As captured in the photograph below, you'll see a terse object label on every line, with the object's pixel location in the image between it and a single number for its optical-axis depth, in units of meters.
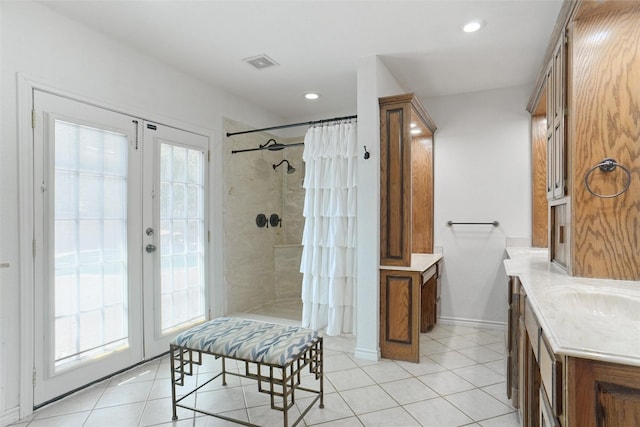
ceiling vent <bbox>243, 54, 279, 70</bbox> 2.77
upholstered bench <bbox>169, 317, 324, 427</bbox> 1.75
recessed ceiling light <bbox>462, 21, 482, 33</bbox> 2.29
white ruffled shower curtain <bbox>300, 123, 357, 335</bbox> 2.97
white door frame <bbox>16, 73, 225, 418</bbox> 1.96
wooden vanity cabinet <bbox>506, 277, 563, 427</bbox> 0.95
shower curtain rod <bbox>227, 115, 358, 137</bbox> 2.94
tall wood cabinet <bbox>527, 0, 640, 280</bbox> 1.61
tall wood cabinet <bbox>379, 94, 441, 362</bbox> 2.68
